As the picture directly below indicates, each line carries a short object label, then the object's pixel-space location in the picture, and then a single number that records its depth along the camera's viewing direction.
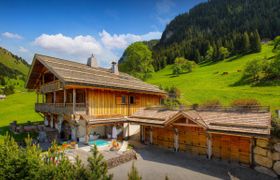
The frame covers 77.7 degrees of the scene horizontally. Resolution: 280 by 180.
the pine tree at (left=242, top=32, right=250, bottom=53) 72.75
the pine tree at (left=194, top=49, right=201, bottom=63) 86.16
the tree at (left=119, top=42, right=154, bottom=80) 48.78
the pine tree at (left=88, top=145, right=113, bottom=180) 6.02
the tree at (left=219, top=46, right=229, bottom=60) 74.76
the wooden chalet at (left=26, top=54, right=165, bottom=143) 16.93
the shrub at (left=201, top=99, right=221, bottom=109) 15.99
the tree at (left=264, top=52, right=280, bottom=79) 37.41
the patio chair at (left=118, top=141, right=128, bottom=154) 15.22
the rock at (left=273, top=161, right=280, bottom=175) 11.49
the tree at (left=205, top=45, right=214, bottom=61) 80.62
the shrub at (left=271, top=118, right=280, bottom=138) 11.61
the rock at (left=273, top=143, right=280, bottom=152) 11.55
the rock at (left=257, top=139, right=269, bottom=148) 12.02
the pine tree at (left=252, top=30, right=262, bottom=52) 70.00
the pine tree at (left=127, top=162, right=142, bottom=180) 4.82
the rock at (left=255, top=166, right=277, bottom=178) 11.64
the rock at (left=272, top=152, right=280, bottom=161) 11.55
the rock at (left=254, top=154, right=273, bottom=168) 11.91
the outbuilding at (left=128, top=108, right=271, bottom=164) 12.41
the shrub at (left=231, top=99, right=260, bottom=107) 23.31
